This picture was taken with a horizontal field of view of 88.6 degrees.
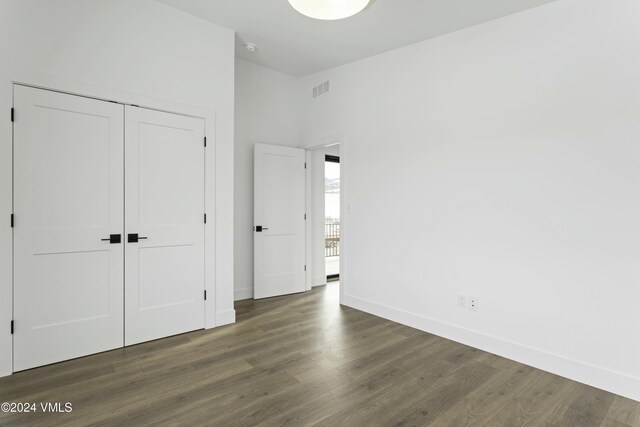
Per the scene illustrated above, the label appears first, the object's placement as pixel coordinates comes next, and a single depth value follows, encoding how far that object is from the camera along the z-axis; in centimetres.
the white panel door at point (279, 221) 451
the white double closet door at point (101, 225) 254
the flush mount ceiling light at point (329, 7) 209
